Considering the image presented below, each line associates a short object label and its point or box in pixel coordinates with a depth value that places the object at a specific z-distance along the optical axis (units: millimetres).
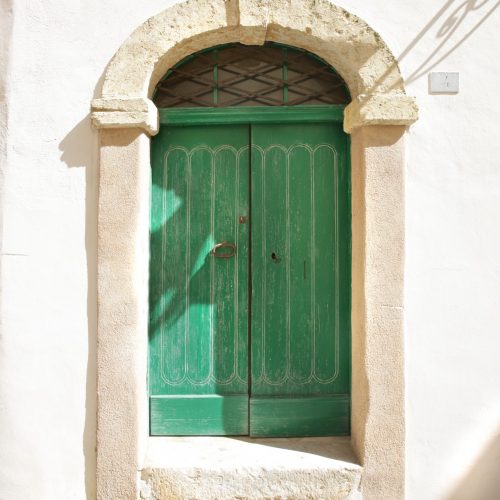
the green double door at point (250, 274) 3648
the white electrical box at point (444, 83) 3334
